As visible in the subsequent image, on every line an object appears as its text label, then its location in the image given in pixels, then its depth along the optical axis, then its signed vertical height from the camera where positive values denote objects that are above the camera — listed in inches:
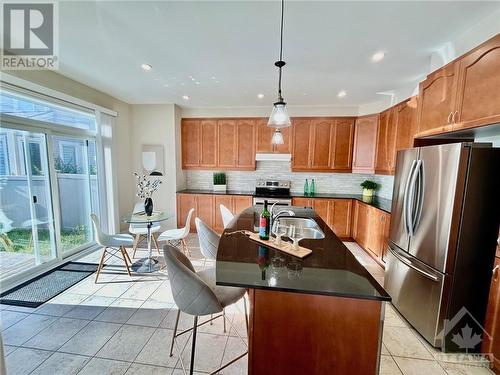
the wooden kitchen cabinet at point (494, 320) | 61.5 -42.4
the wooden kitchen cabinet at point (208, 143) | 181.8 +17.5
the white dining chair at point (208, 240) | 82.7 -28.1
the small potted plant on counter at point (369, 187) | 165.6 -14.7
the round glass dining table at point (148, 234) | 113.3 -38.8
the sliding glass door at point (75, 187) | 129.0 -16.2
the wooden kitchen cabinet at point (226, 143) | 179.9 +17.5
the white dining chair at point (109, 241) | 107.9 -39.2
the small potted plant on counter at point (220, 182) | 187.9 -14.8
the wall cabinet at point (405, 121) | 114.6 +25.5
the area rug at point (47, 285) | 91.6 -57.4
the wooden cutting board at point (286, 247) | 58.6 -22.9
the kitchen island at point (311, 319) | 43.8 -31.2
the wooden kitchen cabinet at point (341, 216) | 163.5 -36.3
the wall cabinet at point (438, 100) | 76.1 +25.5
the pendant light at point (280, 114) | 74.5 +17.3
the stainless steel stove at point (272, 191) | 168.1 -20.7
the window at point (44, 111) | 97.7 +26.1
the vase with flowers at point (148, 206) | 120.5 -23.2
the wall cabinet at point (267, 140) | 175.2 +20.2
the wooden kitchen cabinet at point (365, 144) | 156.3 +17.0
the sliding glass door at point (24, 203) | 102.5 -21.0
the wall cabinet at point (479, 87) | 61.3 +24.4
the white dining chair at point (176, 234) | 121.5 -39.7
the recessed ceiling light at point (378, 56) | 90.8 +46.6
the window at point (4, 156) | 100.0 +1.9
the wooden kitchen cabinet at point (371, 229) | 123.0 -38.2
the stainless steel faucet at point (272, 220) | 76.6 -19.2
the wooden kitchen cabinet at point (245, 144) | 177.8 +16.9
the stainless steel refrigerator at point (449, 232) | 63.8 -19.2
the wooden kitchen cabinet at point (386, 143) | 133.0 +15.9
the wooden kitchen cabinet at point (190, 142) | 183.9 +18.2
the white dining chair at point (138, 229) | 129.2 -39.2
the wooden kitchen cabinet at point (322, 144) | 169.9 +17.4
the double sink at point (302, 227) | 82.2 -24.3
